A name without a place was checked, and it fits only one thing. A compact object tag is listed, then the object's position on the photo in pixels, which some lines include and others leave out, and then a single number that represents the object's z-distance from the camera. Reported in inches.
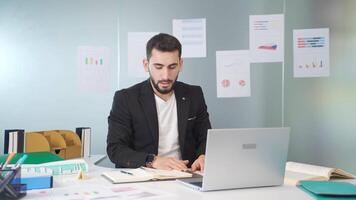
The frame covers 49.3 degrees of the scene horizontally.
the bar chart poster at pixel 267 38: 118.6
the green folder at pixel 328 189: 49.1
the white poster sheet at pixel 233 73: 118.6
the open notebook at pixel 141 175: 57.6
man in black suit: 82.6
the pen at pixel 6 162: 52.8
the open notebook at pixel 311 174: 59.3
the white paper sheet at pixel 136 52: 117.7
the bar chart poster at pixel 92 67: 117.5
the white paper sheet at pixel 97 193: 47.8
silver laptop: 50.1
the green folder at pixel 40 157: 71.7
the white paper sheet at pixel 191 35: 118.7
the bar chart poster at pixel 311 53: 118.1
